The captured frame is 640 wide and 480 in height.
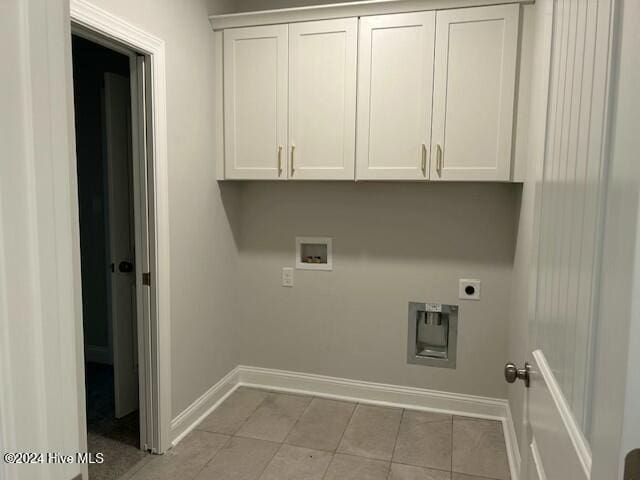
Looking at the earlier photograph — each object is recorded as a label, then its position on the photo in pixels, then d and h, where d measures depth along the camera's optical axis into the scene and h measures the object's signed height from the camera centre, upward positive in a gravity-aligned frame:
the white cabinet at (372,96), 2.44 +0.62
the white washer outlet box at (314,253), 3.09 -0.37
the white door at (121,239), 2.68 -0.26
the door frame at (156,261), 2.22 -0.33
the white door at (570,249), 0.68 -0.08
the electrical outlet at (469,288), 2.85 -0.54
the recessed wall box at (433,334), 2.93 -0.88
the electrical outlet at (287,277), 3.17 -0.55
